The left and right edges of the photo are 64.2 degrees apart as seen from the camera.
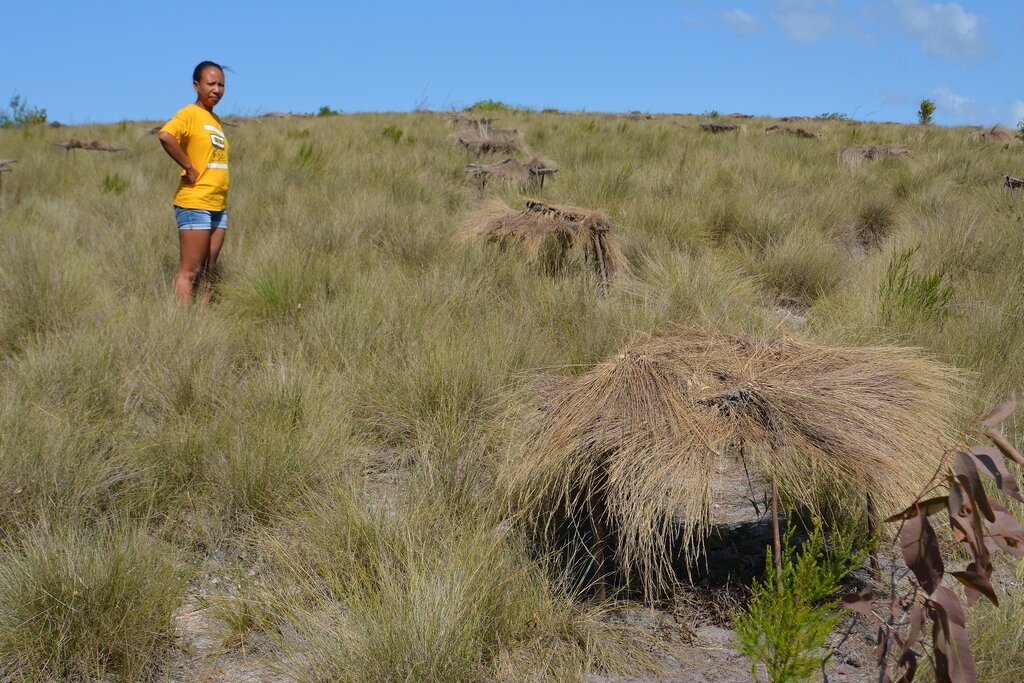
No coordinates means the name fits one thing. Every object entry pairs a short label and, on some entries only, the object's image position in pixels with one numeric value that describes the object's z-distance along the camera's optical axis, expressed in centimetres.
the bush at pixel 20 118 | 1622
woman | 546
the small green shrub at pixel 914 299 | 457
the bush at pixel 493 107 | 1958
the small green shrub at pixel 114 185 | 888
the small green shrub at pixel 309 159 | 1034
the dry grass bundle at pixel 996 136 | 1371
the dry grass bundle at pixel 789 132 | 1409
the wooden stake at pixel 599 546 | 257
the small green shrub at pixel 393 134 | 1316
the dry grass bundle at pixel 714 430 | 227
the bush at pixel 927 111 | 2038
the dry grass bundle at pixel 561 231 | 548
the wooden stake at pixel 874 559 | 258
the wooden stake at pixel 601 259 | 539
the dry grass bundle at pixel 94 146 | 1163
